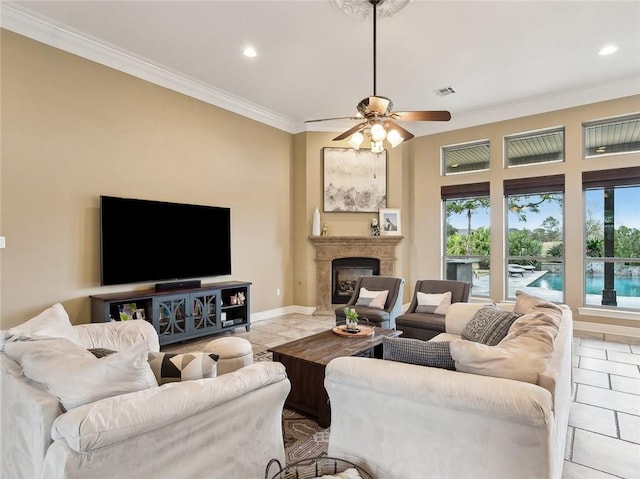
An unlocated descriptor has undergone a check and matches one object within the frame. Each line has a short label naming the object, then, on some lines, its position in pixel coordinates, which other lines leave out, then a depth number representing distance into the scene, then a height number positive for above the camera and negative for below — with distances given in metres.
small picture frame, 6.54 +0.38
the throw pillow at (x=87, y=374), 1.33 -0.52
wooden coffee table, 2.64 -0.98
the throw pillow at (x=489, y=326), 2.63 -0.67
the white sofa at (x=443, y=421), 1.33 -0.76
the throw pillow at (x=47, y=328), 1.83 -0.47
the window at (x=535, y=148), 5.51 +1.54
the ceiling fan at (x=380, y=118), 3.06 +1.14
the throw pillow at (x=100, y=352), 1.81 -0.58
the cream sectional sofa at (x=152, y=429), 1.19 -0.74
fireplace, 6.50 -0.20
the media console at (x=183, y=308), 3.99 -0.83
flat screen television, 4.11 +0.02
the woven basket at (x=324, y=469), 1.63 -1.11
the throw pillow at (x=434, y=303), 4.18 -0.74
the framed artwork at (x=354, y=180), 6.56 +1.17
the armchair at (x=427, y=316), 3.93 -0.87
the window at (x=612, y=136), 4.93 +1.53
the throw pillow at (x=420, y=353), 1.74 -0.56
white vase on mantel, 6.47 +0.35
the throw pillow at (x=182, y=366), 1.70 -0.61
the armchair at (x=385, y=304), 4.43 -0.84
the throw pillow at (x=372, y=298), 4.64 -0.76
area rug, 2.25 -1.36
